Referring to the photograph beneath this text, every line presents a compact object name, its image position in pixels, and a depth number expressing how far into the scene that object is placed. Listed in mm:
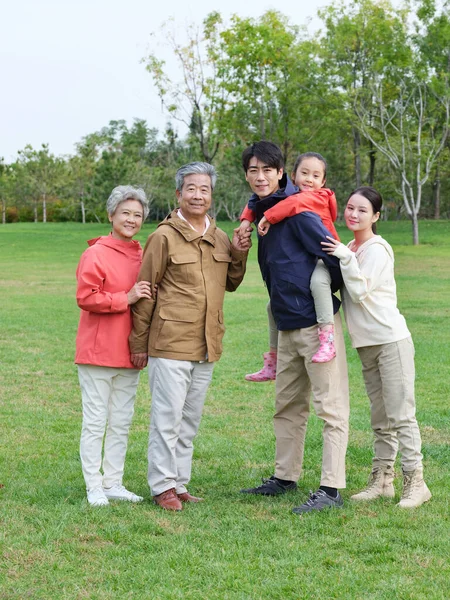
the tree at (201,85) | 38500
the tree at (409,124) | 32281
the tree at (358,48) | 33938
